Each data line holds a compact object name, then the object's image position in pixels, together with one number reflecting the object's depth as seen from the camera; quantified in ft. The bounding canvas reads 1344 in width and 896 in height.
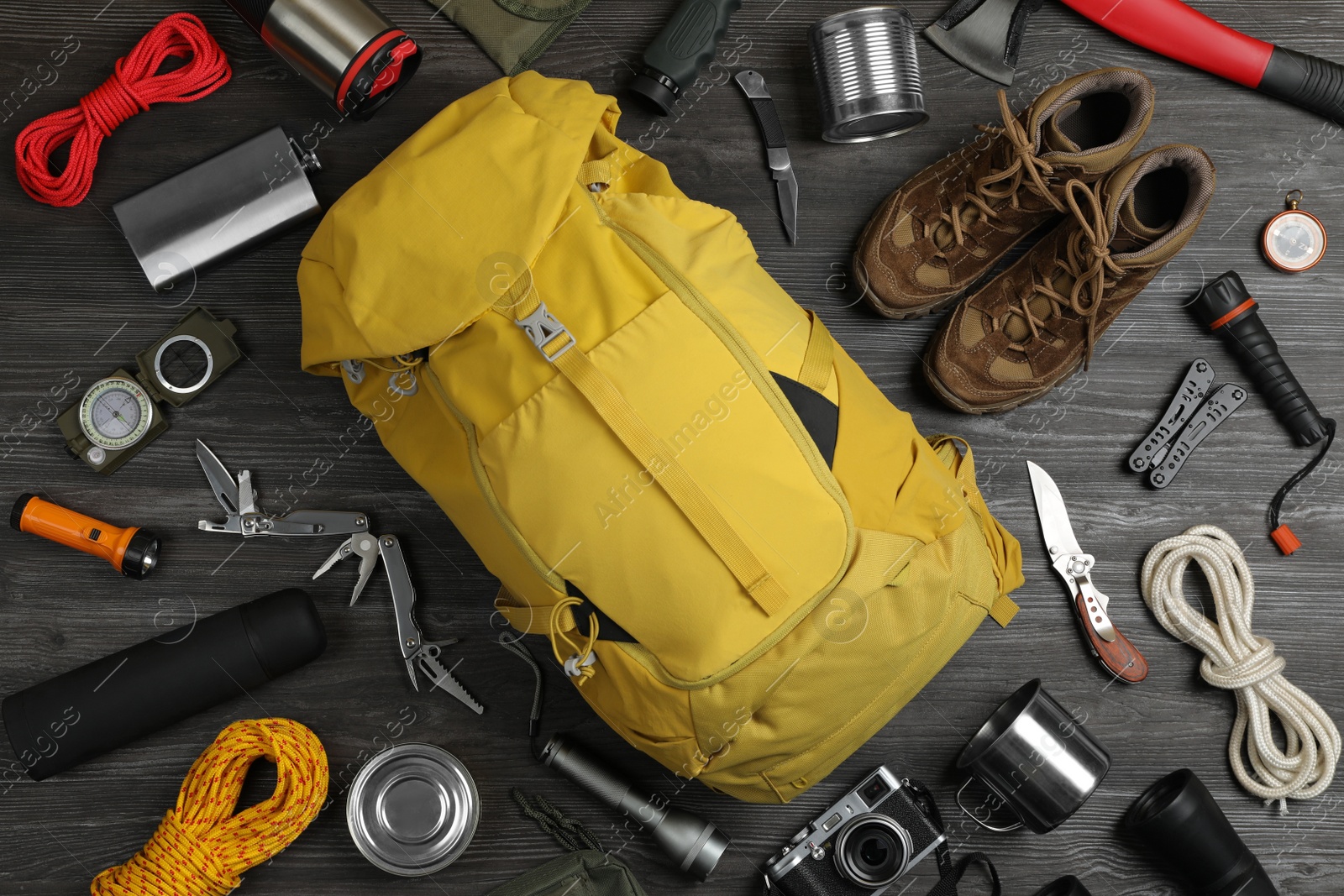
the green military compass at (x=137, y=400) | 4.92
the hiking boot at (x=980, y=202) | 4.75
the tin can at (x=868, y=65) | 4.87
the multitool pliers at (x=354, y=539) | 4.90
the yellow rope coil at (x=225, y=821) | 4.38
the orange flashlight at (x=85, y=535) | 4.77
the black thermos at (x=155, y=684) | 4.56
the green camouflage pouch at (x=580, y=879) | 4.46
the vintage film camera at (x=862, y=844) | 4.72
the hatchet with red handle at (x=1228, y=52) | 5.18
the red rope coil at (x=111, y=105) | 4.87
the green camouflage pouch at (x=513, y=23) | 5.08
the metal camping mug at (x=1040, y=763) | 4.67
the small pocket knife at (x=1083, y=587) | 5.11
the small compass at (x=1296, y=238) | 5.35
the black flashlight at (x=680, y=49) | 4.97
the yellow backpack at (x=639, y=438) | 3.80
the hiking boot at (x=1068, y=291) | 4.71
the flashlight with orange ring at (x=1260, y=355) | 5.20
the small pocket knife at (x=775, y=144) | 5.15
